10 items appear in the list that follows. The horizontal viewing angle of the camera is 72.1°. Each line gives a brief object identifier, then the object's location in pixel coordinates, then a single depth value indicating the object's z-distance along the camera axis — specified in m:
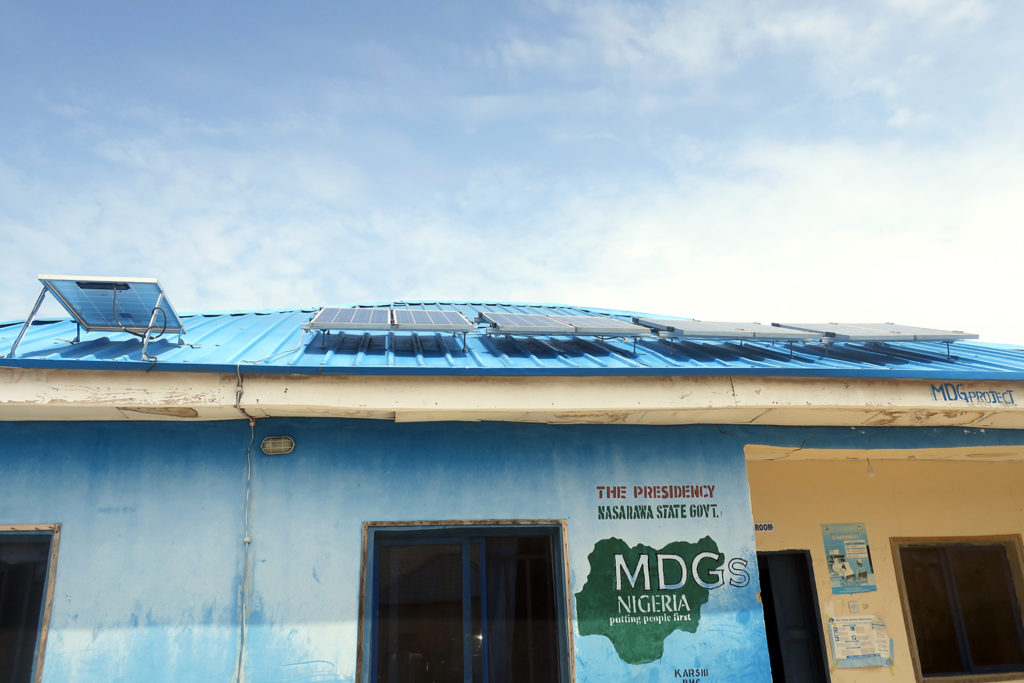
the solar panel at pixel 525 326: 6.62
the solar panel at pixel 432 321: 6.32
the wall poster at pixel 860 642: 8.66
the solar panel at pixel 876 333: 7.24
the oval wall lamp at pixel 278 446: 6.07
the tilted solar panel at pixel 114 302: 5.71
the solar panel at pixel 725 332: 6.90
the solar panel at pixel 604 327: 6.77
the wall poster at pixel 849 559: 8.97
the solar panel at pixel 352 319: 6.23
